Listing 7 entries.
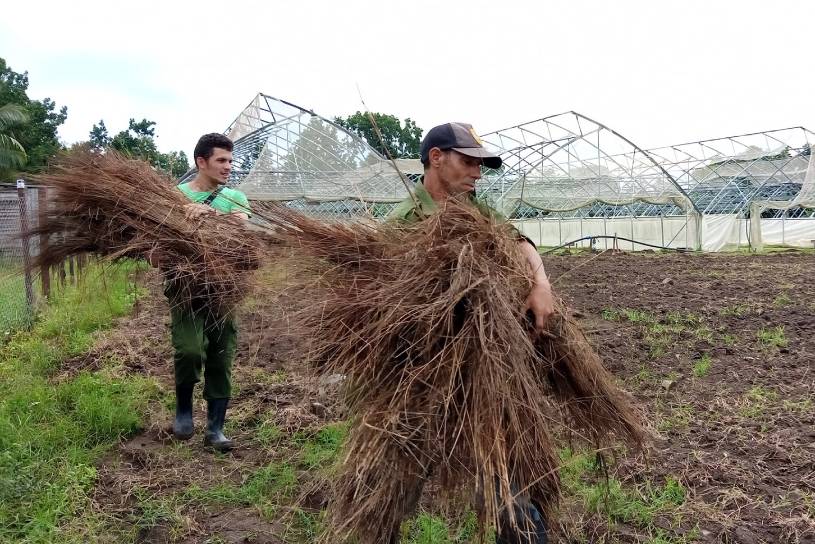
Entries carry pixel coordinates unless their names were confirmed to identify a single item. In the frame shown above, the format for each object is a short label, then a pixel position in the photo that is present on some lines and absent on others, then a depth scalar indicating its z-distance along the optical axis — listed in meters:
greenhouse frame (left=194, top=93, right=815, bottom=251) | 17.30
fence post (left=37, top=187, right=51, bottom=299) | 3.19
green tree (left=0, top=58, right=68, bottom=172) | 28.58
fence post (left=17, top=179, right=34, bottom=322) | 3.52
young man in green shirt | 2.99
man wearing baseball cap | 1.86
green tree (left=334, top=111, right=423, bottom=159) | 45.36
